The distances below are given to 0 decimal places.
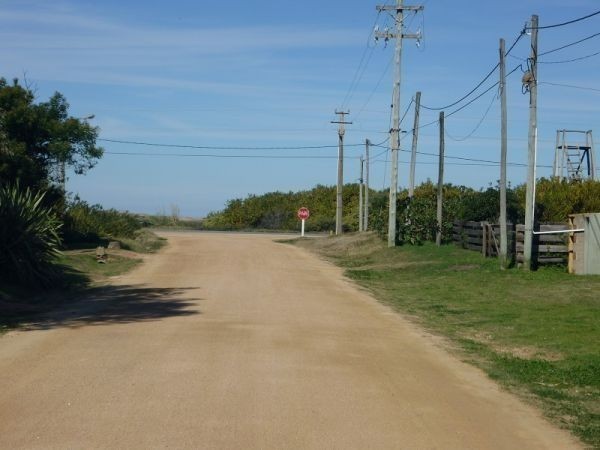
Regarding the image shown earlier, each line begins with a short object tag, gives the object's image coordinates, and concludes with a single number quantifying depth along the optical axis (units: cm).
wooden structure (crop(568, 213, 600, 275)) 2173
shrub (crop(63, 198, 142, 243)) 3328
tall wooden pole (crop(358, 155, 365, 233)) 5191
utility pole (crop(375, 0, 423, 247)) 3503
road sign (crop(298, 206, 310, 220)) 5528
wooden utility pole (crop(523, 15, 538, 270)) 2295
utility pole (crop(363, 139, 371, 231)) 4971
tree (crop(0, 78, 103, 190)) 2750
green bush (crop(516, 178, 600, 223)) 3769
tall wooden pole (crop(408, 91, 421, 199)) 3806
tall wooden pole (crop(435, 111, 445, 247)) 3300
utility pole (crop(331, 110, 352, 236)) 5312
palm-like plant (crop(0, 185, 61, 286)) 1973
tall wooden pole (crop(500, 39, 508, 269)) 2462
